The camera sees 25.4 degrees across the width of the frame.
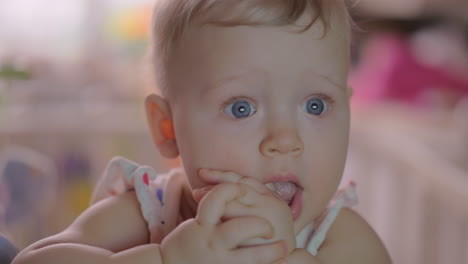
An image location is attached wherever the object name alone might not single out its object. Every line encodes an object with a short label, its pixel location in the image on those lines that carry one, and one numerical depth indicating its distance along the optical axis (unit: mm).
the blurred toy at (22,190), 804
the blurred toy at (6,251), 564
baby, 515
